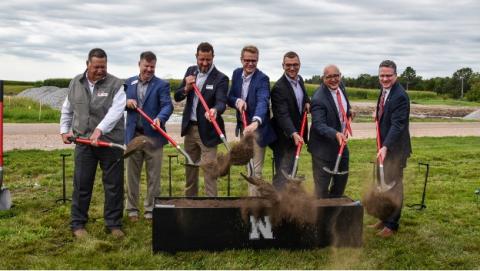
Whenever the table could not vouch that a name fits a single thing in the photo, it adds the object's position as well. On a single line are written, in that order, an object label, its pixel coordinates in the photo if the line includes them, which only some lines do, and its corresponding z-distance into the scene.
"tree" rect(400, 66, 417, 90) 69.38
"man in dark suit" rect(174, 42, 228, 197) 5.71
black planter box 4.95
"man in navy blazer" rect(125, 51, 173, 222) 5.83
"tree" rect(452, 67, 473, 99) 65.75
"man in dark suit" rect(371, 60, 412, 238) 5.38
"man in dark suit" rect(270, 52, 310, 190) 5.55
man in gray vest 5.32
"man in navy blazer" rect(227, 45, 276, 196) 5.56
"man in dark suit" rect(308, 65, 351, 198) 5.39
